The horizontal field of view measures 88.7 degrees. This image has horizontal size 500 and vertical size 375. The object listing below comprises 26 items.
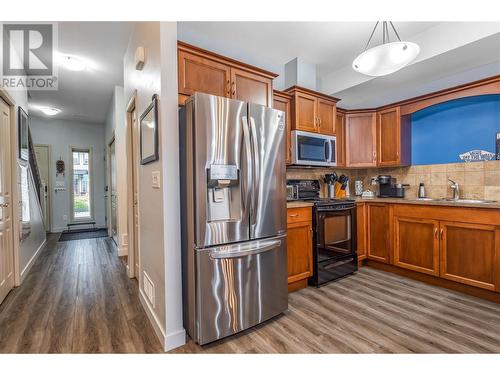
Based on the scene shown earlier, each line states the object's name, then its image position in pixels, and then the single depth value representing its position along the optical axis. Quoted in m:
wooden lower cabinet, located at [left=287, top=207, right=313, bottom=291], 2.64
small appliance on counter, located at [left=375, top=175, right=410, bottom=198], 3.59
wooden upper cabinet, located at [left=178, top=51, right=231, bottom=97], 2.13
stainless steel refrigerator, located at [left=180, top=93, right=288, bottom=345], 1.74
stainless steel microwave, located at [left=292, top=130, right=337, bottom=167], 3.11
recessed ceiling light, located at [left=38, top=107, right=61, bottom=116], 4.98
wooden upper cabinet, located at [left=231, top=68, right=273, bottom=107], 2.44
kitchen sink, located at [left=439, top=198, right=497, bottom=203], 2.84
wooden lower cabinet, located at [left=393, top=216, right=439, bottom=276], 2.79
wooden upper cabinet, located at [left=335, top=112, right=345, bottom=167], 3.75
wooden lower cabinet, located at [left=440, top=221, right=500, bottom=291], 2.38
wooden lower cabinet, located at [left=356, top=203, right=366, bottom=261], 3.39
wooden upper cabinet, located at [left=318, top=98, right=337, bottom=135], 3.37
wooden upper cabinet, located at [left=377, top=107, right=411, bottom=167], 3.48
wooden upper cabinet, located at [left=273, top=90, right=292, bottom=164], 3.05
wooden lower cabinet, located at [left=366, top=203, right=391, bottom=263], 3.23
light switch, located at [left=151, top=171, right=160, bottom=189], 1.87
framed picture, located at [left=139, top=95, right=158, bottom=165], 1.87
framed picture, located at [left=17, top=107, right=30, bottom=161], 3.20
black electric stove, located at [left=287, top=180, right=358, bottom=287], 2.81
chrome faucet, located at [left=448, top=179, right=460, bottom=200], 3.08
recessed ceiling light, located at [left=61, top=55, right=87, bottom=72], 3.17
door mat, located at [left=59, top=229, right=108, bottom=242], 5.46
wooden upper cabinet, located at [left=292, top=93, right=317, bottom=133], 3.14
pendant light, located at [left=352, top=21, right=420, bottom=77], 1.88
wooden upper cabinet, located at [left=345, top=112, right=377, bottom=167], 3.72
